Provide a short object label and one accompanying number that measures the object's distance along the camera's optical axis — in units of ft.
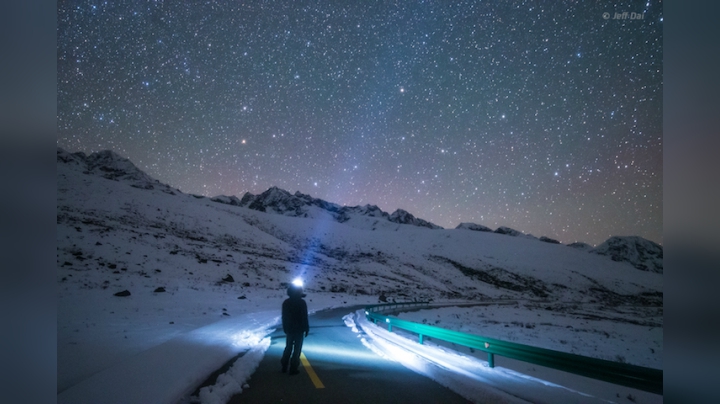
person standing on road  25.46
